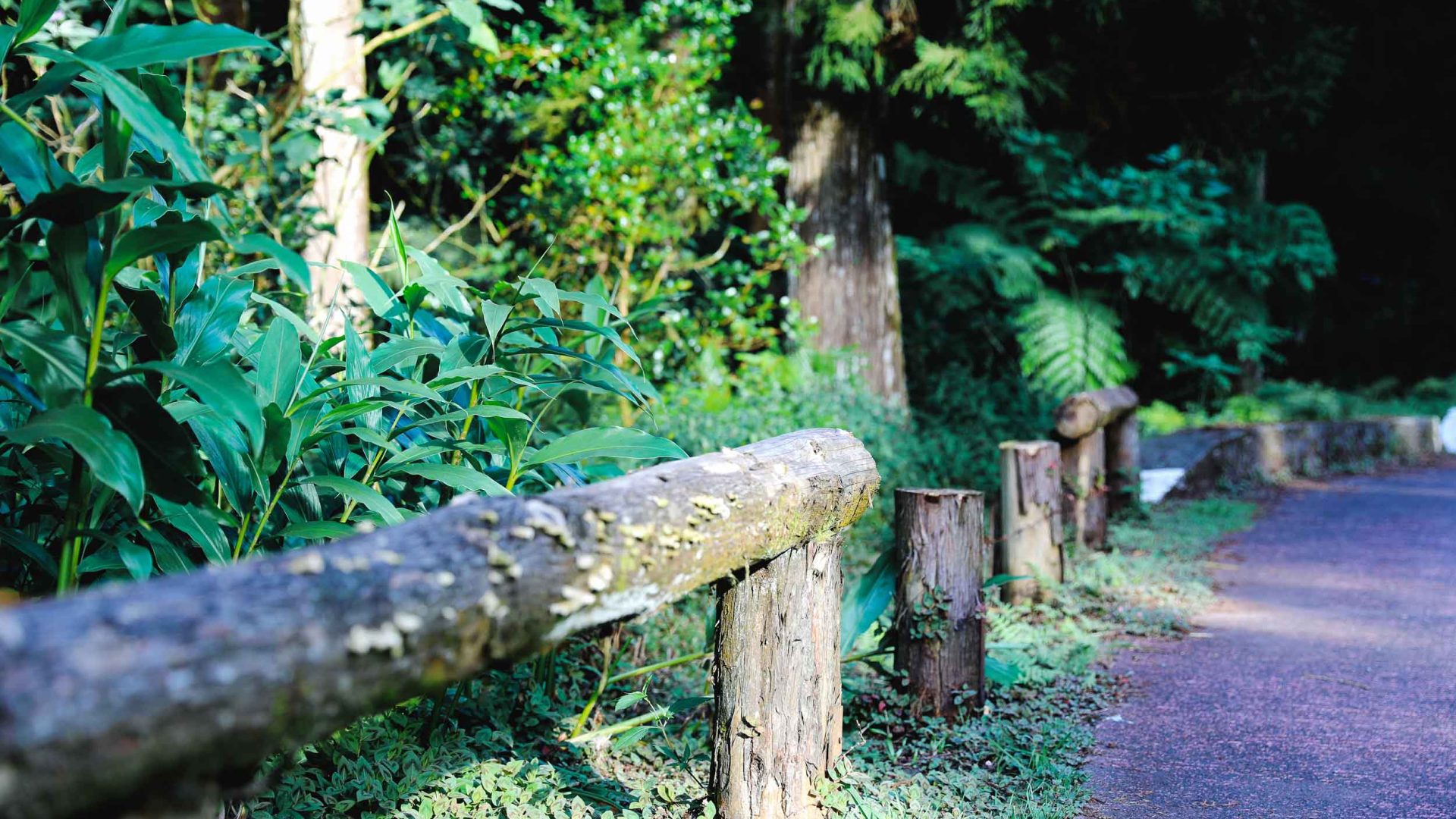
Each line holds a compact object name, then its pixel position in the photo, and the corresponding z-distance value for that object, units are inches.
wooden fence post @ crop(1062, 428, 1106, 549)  217.5
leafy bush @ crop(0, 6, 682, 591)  63.0
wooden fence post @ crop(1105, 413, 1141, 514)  256.7
